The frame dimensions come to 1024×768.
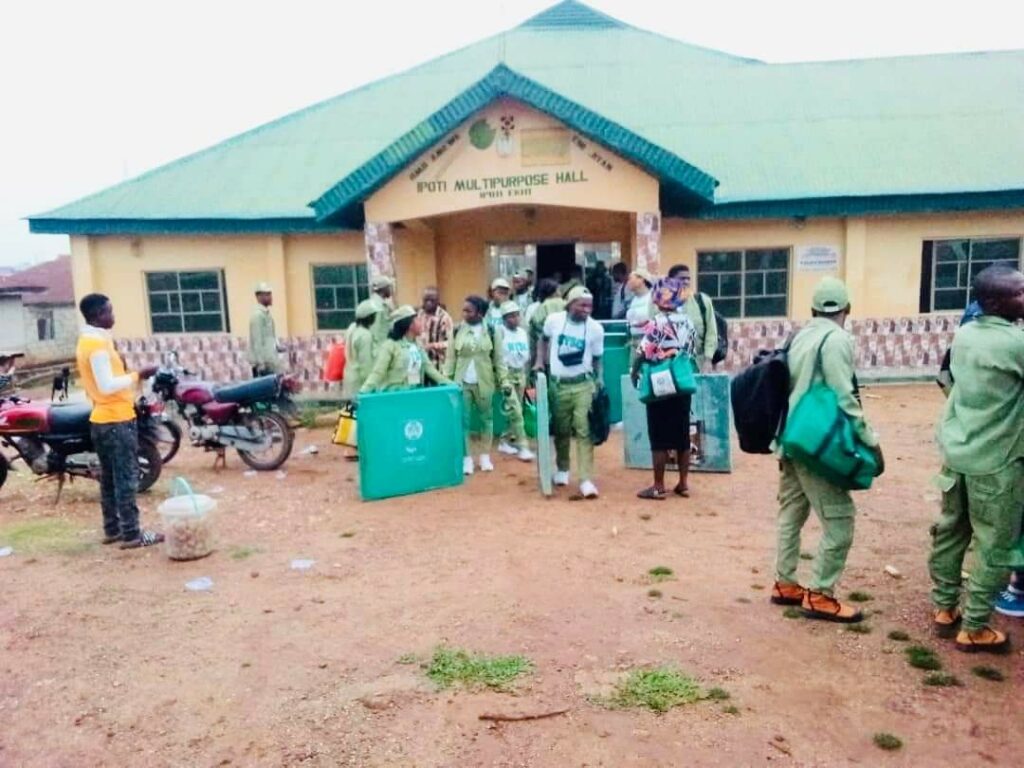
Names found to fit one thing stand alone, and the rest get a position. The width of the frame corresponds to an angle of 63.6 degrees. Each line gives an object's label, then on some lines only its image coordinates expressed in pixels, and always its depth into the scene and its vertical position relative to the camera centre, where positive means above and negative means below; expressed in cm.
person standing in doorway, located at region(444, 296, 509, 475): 781 -71
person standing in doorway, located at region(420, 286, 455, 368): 873 -36
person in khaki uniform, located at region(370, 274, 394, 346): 845 -11
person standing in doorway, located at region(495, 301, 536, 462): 798 -79
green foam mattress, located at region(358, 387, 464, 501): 698 -127
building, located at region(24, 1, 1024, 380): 1062 +115
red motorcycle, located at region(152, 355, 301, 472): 810 -112
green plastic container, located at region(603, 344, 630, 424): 912 -90
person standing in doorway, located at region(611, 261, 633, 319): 994 -6
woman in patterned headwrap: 638 -55
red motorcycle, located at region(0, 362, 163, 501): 688 -108
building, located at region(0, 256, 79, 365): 2159 -31
